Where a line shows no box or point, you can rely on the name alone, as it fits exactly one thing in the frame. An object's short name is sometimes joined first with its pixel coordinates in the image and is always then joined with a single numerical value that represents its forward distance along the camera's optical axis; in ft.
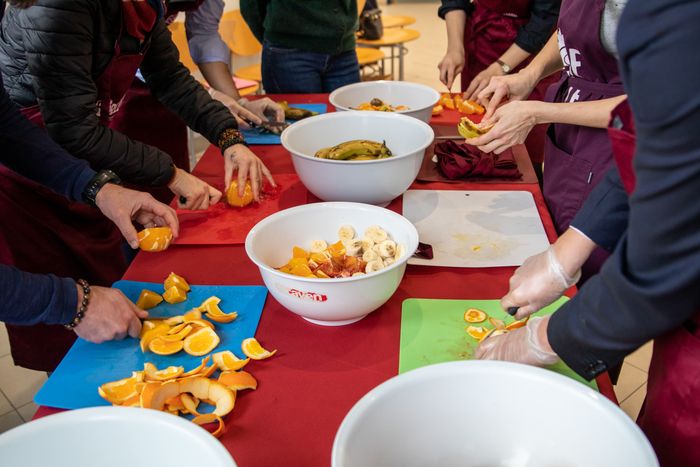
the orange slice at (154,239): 4.12
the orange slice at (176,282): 3.69
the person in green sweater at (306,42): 7.43
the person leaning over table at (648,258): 1.76
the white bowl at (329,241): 3.07
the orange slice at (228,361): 3.02
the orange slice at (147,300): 3.57
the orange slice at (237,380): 2.86
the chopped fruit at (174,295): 3.61
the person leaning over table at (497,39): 6.79
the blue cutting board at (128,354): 2.89
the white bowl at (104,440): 2.18
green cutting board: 3.07
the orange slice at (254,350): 3.09
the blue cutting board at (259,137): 6.12
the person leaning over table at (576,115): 4.00
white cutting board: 4.01
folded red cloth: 5.17
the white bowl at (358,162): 4.34
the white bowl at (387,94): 6.20
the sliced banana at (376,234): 3.76
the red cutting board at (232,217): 4.38
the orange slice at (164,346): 3.13
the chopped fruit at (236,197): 4.81
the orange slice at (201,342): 3.15
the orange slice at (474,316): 3.34
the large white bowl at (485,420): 2.27
